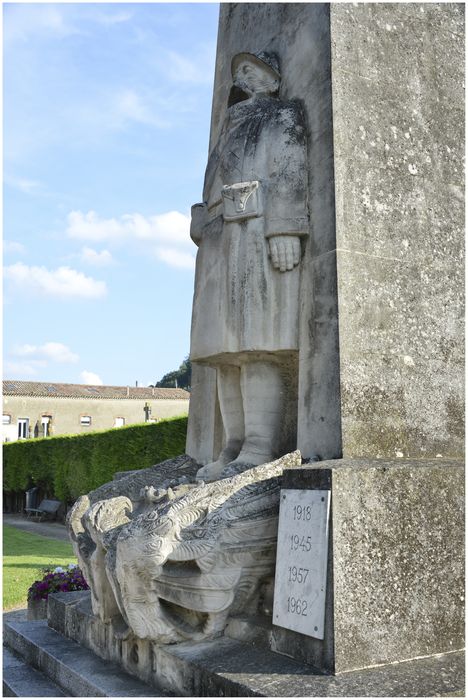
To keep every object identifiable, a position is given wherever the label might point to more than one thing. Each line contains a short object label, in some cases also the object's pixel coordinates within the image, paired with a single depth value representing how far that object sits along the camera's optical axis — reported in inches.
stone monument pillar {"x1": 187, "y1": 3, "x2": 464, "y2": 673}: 126.4
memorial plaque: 122.5
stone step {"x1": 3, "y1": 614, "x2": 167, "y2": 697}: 139.9
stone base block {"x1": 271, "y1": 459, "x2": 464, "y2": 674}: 120.9
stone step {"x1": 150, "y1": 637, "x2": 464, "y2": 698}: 109.7
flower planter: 257.8
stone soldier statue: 163.6
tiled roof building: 1882.4
